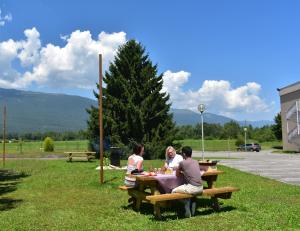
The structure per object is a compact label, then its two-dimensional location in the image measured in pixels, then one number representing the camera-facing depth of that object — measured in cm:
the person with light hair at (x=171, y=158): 1027
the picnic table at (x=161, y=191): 832
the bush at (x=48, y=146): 5079
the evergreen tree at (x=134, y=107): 3119
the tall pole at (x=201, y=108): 2418
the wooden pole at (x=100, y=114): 1413
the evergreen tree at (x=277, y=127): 7404
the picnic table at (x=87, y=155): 2797
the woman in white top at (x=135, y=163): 962
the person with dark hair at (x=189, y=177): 851
